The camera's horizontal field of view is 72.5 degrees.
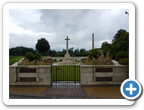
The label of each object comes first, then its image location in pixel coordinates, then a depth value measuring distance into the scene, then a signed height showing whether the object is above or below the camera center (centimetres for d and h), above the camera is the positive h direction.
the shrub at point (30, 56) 859 -25
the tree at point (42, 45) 3753 +311
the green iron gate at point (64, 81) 634 -185
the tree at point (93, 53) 873 +0
